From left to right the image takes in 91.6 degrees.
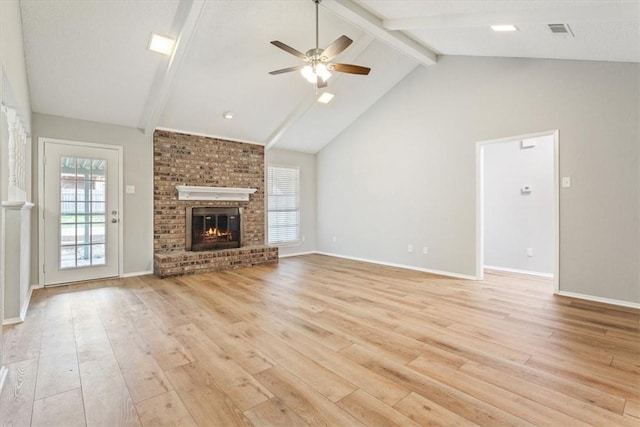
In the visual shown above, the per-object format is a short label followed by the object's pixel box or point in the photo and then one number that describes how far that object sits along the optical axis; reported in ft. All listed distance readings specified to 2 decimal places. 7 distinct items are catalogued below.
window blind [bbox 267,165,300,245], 22.98
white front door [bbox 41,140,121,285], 14.66
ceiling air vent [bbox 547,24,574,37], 9.78
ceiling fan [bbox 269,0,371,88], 10.58
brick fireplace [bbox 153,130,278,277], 17.61
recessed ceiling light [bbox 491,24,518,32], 10.62
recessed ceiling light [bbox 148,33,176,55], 11.79
